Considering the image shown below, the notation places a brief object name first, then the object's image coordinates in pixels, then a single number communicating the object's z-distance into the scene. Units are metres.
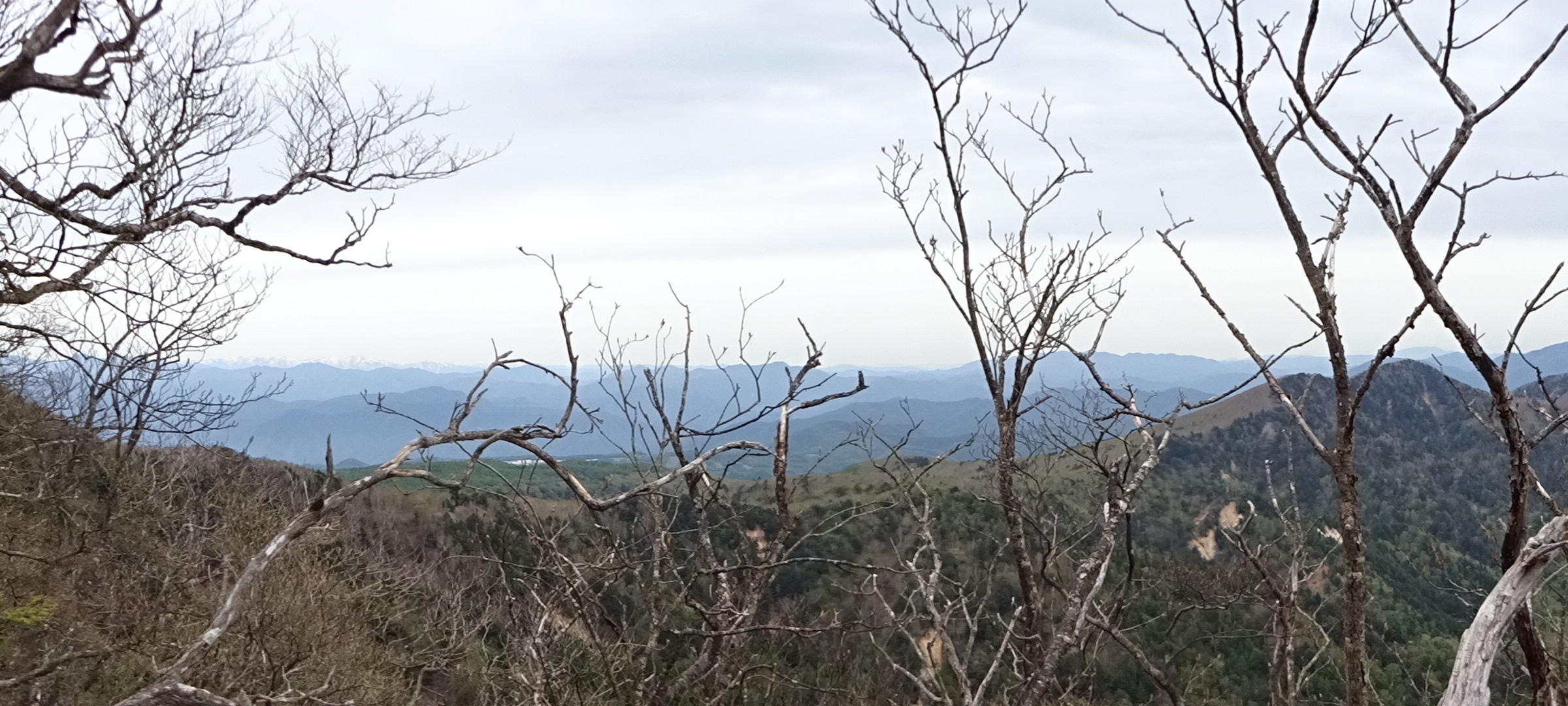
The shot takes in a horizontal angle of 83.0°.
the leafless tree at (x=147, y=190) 6.97
